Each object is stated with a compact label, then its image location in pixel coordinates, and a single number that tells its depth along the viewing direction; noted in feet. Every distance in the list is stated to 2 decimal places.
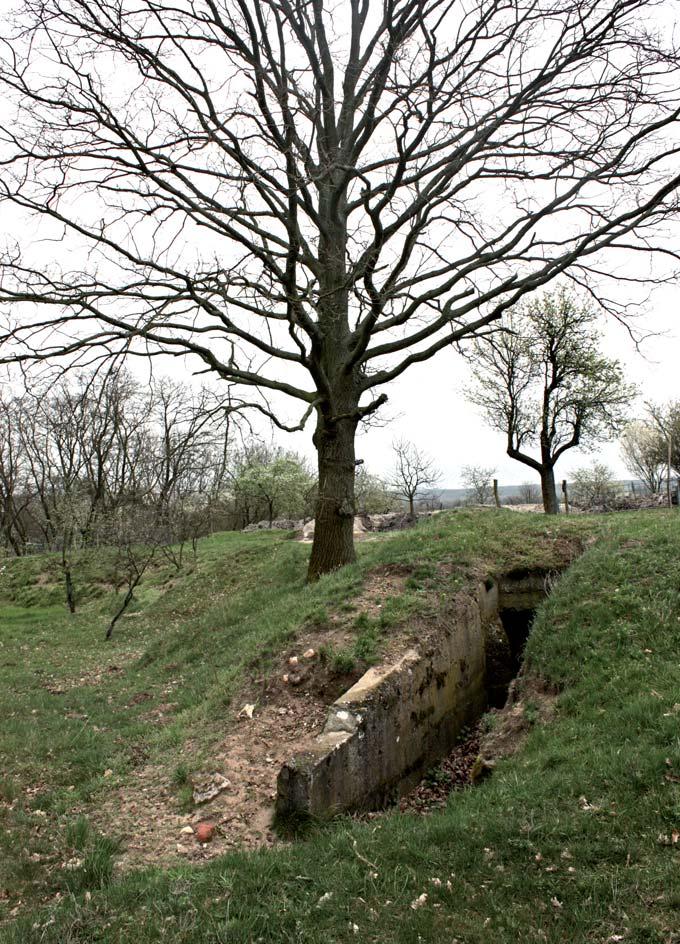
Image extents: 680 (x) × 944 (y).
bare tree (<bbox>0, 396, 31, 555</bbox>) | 127.44
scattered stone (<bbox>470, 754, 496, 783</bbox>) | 18.78
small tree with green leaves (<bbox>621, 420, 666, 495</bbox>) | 167.32
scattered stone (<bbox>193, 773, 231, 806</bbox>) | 18.33
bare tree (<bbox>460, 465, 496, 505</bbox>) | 171.53
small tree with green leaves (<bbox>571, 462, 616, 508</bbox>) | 163.94
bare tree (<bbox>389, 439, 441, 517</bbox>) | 139.03
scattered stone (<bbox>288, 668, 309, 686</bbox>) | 23.39
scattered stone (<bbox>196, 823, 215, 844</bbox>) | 16.60
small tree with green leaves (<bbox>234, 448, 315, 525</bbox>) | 122.21
